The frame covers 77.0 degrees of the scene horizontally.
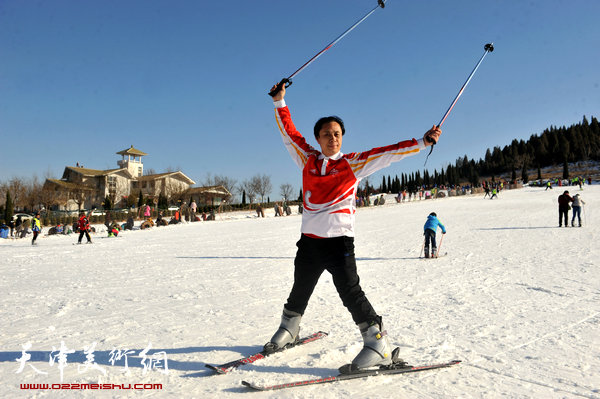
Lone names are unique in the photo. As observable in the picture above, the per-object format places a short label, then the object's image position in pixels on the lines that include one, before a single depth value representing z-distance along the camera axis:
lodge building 50.91
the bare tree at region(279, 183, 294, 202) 98.31
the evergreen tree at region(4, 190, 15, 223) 34.78
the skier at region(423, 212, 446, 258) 9.95
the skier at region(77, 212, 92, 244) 16.83
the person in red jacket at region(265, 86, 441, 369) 2.82
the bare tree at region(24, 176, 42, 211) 45.78
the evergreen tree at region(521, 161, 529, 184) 99.28
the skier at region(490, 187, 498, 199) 45.49
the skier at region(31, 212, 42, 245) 18.22
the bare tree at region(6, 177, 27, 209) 47.81
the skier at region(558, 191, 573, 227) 16.83
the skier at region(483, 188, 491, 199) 52.76
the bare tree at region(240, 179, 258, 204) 78.75
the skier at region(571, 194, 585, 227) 16.86
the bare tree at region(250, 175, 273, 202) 80.31
